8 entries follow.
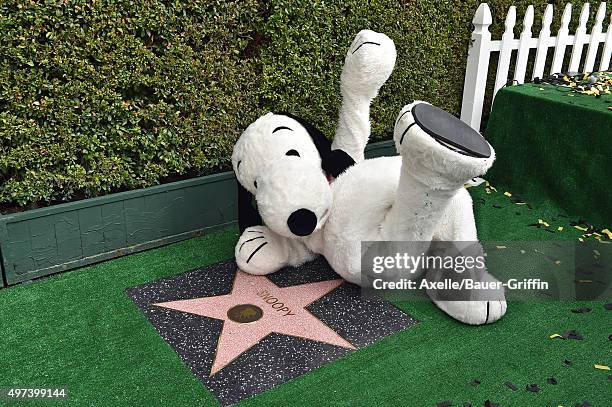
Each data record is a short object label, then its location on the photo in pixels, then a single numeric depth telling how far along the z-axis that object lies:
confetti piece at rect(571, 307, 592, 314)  2.59
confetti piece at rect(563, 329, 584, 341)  2.39
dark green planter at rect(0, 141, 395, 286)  2.77
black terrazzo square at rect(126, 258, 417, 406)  2.19
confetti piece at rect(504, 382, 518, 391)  2.08
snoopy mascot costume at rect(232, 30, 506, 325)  2.02
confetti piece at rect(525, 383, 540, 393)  2.07
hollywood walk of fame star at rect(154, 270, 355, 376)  2.34
